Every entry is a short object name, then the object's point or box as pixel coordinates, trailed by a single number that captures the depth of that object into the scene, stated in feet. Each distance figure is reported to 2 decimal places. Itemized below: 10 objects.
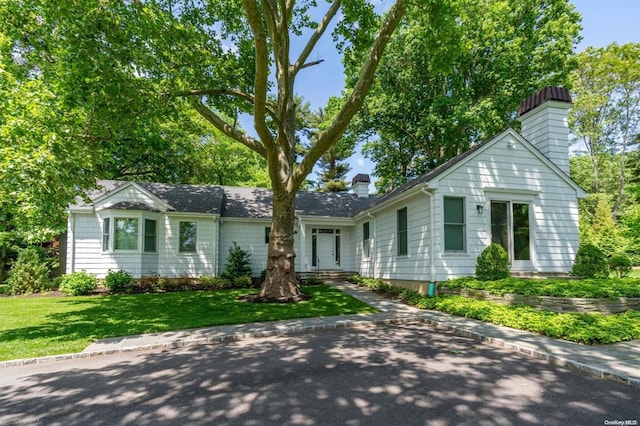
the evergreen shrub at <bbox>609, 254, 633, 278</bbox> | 34.37
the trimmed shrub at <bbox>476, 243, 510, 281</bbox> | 30.53
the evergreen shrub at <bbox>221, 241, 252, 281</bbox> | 49.98
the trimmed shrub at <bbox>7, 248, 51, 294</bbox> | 42.78
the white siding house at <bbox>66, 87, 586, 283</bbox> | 33.58
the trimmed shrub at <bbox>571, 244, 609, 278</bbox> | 30.89
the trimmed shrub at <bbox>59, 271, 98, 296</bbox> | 42.11
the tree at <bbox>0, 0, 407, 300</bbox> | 27.07
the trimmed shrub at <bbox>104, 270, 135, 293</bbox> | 43.86
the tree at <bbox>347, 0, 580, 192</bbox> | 58.85
